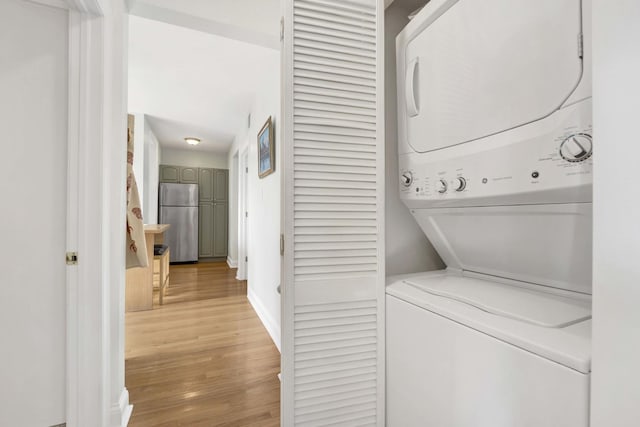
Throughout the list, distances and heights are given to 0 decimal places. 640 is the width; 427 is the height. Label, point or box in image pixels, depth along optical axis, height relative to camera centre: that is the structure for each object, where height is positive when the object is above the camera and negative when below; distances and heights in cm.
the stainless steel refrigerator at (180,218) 570 -12
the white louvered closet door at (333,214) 97 +0
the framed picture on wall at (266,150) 235 +56
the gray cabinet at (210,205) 612 +16
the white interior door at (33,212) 111 +0
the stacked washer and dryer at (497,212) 58 +1
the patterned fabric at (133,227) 162 -9
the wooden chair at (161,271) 323 -72
